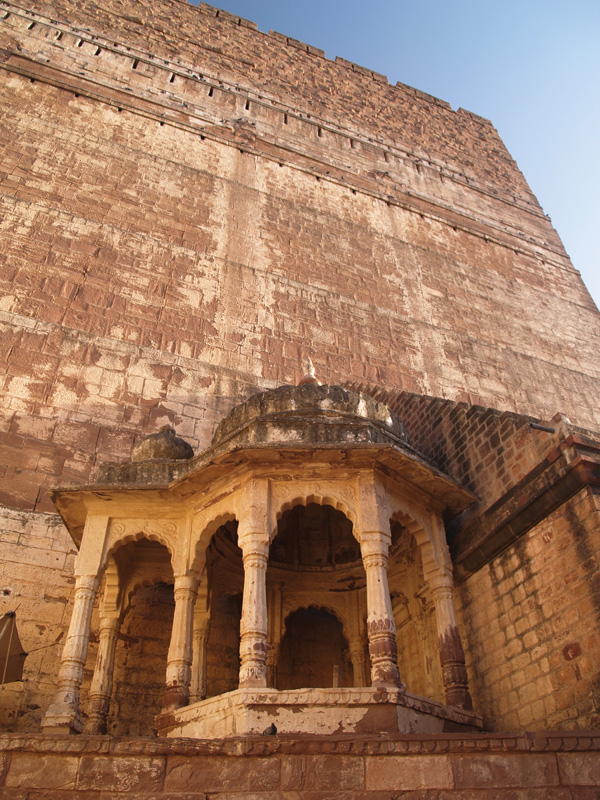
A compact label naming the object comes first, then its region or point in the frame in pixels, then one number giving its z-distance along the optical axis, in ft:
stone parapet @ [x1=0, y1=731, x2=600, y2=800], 13.41
